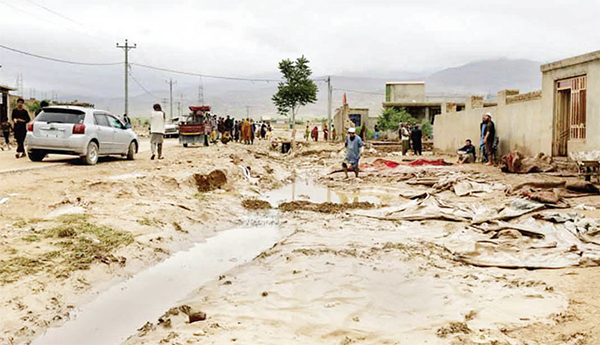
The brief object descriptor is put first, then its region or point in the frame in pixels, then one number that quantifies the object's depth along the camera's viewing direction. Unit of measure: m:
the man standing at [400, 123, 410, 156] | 26.67
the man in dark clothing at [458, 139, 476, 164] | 19.83
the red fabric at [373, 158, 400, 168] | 19.22
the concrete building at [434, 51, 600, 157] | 13.75
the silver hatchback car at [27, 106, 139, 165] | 13.67
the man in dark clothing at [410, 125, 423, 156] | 26.28
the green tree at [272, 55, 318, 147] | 55.22
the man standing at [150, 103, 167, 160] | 16.45
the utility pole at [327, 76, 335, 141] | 51.53
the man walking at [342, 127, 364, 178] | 15.36
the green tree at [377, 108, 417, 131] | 48.47
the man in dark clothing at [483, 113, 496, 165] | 18.28
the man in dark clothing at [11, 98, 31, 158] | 14.53
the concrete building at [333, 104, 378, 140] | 52.76
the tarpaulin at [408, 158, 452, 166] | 19.17
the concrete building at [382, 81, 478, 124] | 51.19
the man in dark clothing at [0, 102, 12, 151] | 21.01
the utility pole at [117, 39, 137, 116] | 46.56
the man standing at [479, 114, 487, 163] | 18.70
